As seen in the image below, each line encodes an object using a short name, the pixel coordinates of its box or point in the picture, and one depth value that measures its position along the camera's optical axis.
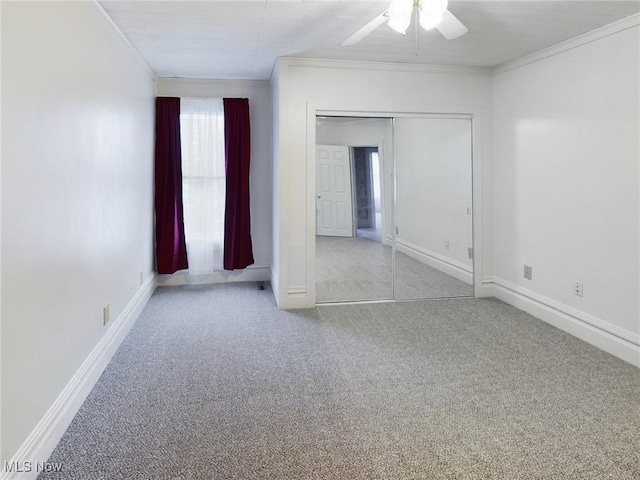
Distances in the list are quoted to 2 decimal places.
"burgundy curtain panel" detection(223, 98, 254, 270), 4.68
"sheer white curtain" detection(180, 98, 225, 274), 4.64
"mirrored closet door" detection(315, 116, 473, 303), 4.10
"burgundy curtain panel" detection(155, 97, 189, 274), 4.54
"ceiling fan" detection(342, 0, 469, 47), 2.01
